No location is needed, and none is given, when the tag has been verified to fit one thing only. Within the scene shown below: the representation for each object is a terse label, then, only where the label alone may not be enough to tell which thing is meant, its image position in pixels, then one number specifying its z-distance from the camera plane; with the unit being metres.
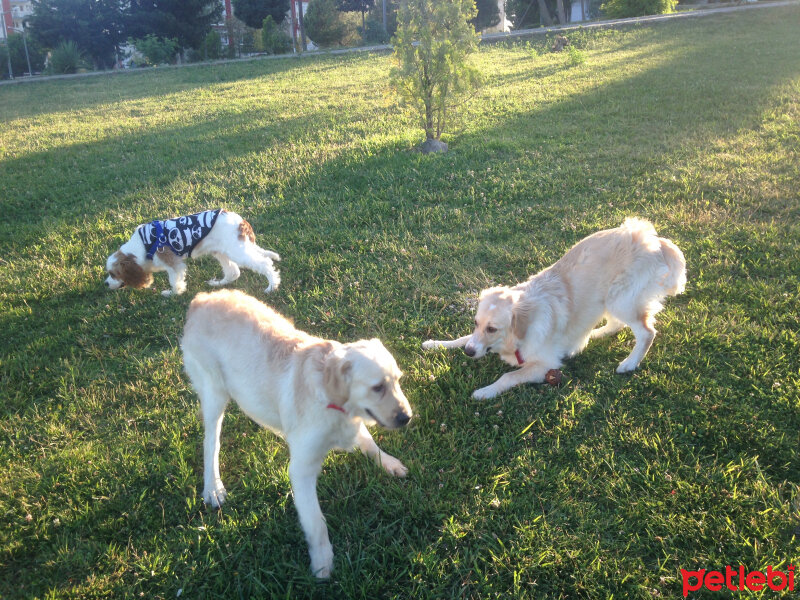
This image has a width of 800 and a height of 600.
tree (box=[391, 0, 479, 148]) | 8.77
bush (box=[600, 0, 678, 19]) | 26.34
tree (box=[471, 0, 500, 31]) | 34.38
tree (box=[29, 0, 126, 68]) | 30.59
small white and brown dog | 5.48
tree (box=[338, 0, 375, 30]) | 37.25
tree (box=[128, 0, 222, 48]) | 30.80
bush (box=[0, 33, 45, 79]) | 29.02
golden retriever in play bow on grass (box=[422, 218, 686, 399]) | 3.84
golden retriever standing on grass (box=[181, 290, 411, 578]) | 2.52
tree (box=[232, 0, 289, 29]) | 33.88
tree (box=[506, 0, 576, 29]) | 35.53
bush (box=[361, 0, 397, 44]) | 32.25
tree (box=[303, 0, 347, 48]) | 31.41
